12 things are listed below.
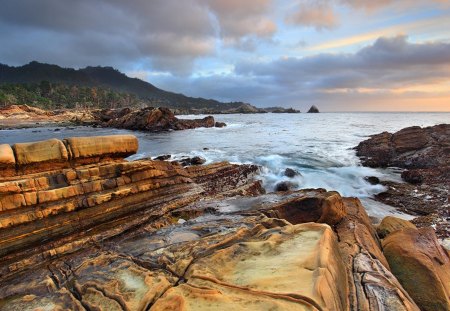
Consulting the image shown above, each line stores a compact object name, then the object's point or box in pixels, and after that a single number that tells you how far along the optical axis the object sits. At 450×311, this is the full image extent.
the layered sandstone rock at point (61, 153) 6.71
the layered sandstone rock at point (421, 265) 5.30
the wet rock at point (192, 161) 18.55
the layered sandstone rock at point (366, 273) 4.01
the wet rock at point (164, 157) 21.70
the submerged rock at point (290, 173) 17.55
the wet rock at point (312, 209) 7.44
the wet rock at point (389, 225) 8.26
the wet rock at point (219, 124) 65.81
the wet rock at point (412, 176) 17.00
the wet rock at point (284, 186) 15.74
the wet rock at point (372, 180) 17.16
